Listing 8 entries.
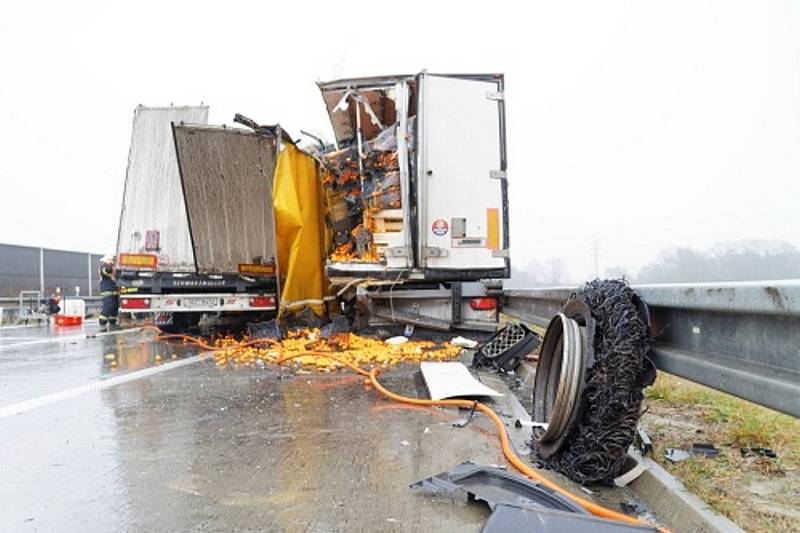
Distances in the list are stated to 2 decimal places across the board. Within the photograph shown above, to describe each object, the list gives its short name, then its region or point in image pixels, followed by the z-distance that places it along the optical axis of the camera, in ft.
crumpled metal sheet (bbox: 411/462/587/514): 6.34
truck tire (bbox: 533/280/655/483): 7.38
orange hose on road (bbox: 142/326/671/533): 6.35
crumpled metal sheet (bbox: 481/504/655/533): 5.15
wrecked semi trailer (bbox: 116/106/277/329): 27.94
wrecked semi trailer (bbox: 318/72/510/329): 22.07
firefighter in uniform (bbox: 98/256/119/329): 38.32
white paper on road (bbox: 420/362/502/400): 12.49
